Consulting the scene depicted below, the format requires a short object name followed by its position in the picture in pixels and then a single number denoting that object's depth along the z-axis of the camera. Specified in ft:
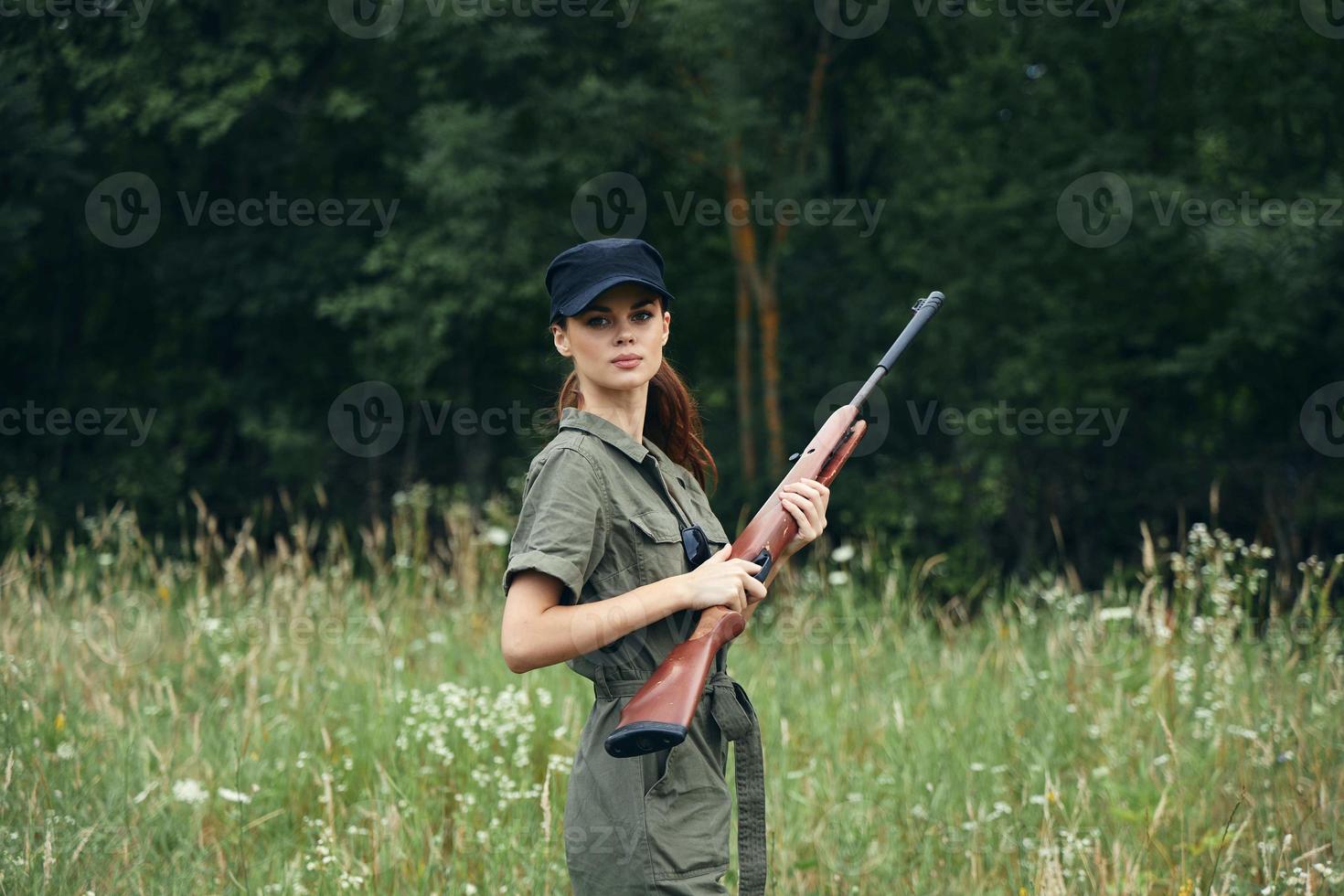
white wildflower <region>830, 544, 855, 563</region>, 20.76
